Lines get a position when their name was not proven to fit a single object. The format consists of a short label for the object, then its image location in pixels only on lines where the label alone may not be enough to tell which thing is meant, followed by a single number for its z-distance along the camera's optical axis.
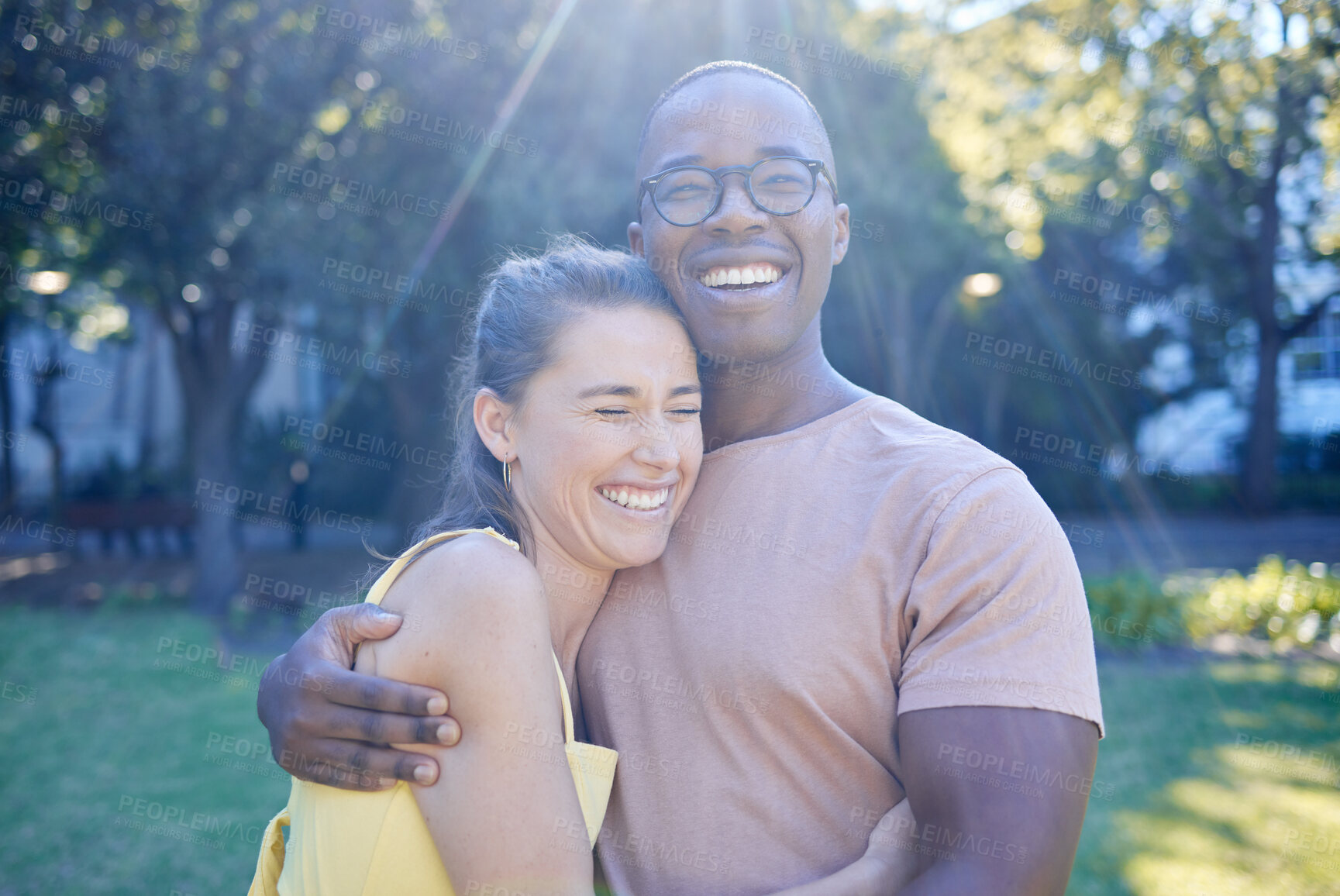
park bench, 15.38
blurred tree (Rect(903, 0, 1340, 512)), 12.47
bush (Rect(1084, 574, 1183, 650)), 8.72
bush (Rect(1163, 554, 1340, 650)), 8.79
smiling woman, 1.68
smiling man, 1.60
